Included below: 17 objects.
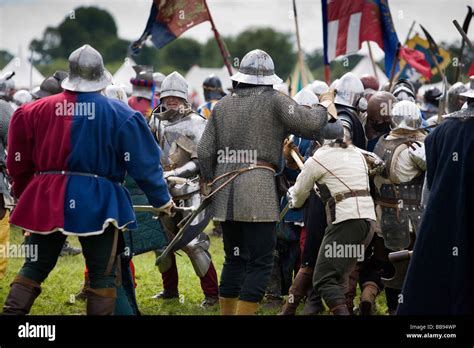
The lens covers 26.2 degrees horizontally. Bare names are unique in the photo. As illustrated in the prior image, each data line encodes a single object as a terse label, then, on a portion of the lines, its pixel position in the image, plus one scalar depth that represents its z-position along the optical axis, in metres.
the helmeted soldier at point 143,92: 11.16
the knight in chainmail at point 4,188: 8.23
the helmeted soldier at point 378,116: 8.17
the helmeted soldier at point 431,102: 12.58
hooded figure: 5.53
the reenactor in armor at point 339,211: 6.99
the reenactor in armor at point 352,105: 7.82
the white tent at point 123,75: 21.55
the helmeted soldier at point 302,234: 7.63
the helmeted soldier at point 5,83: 9.27
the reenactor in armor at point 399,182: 7.62
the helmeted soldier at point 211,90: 13.51
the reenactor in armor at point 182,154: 8.10
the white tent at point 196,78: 28.08
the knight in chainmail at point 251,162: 6.70
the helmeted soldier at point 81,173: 5.93
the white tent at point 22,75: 23.66
